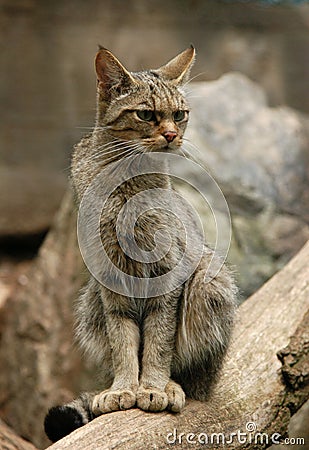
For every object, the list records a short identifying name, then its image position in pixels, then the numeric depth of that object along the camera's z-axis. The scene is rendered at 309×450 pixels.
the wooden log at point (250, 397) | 5.09
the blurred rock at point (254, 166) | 9.52
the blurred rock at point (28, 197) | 11.93
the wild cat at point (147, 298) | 5.60
